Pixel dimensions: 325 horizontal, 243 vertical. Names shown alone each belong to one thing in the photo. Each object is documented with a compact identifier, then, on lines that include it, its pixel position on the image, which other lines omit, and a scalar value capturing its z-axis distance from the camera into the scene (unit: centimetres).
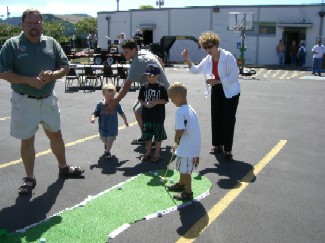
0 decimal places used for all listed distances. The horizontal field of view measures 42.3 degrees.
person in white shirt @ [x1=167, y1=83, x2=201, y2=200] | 461
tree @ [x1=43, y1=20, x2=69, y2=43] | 5208
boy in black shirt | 615
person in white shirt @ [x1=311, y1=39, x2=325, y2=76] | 2098
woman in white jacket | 620
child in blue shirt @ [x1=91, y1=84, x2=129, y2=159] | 652
